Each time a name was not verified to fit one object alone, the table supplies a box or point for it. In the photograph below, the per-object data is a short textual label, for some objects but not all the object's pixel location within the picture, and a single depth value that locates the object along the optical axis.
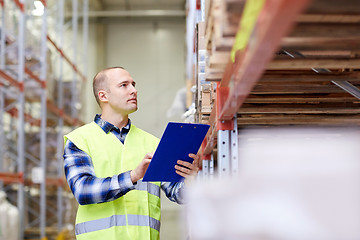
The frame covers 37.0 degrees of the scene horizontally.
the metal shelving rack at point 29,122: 9.11
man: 3.14
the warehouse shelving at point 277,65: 1.50
